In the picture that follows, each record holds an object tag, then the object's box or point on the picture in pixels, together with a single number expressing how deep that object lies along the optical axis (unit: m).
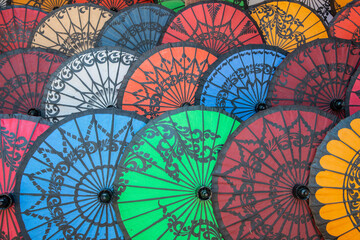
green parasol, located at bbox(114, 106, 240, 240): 2.10
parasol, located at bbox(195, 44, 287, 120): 2.62
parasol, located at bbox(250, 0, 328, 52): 3.41
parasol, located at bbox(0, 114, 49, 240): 2.16
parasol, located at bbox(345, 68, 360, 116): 2.57
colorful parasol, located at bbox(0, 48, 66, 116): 2.82
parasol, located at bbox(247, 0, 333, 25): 3.94
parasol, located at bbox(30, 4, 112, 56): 3.29
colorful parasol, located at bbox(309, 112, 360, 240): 2.10
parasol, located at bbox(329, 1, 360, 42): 3.45
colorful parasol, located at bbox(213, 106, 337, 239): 2.09
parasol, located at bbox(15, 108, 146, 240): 2.11
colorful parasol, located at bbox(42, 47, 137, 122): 2.73
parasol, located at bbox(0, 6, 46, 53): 3.41
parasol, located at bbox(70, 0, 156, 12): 3.80
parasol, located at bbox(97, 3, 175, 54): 3.22
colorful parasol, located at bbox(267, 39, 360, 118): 2.62
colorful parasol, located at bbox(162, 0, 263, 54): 3.14
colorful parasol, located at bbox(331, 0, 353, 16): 3.92
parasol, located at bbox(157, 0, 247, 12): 3.91
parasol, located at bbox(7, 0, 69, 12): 3.78
